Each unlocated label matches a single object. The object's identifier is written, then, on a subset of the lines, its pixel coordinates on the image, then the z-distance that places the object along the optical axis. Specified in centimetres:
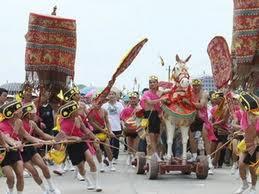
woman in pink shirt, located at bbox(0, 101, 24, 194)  841
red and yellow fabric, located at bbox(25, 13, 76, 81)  1250
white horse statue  1134
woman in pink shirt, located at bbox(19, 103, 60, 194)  902
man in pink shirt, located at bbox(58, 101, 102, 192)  1005
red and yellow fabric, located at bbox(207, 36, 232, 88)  1155
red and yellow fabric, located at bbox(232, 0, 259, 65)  1130
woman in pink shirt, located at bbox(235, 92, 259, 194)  859
